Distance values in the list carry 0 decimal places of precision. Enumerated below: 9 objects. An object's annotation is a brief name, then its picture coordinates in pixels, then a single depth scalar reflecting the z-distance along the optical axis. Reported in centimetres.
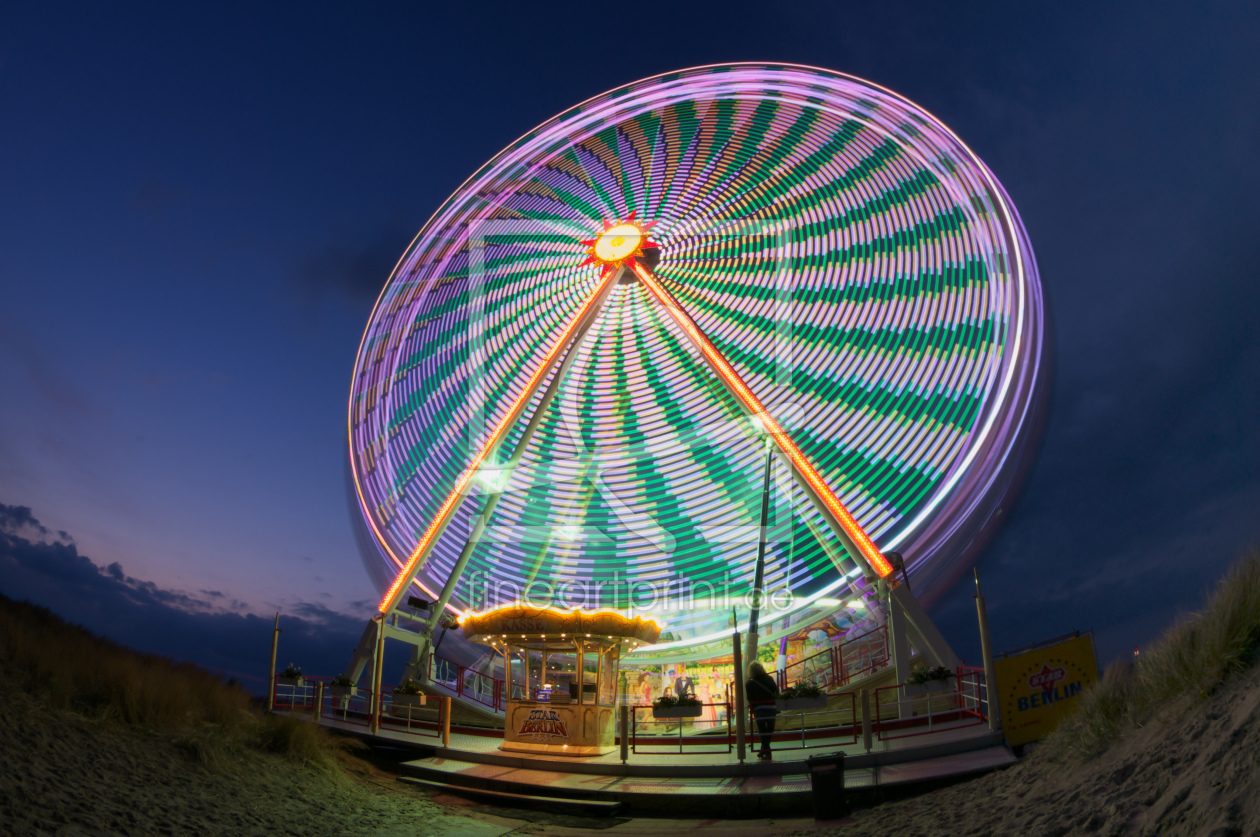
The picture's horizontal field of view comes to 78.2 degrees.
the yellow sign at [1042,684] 728
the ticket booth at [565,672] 1120
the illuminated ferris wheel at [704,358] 1297
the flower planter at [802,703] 961
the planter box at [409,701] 1403
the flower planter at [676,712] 1036
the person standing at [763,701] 870
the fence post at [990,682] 777
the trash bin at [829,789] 626
